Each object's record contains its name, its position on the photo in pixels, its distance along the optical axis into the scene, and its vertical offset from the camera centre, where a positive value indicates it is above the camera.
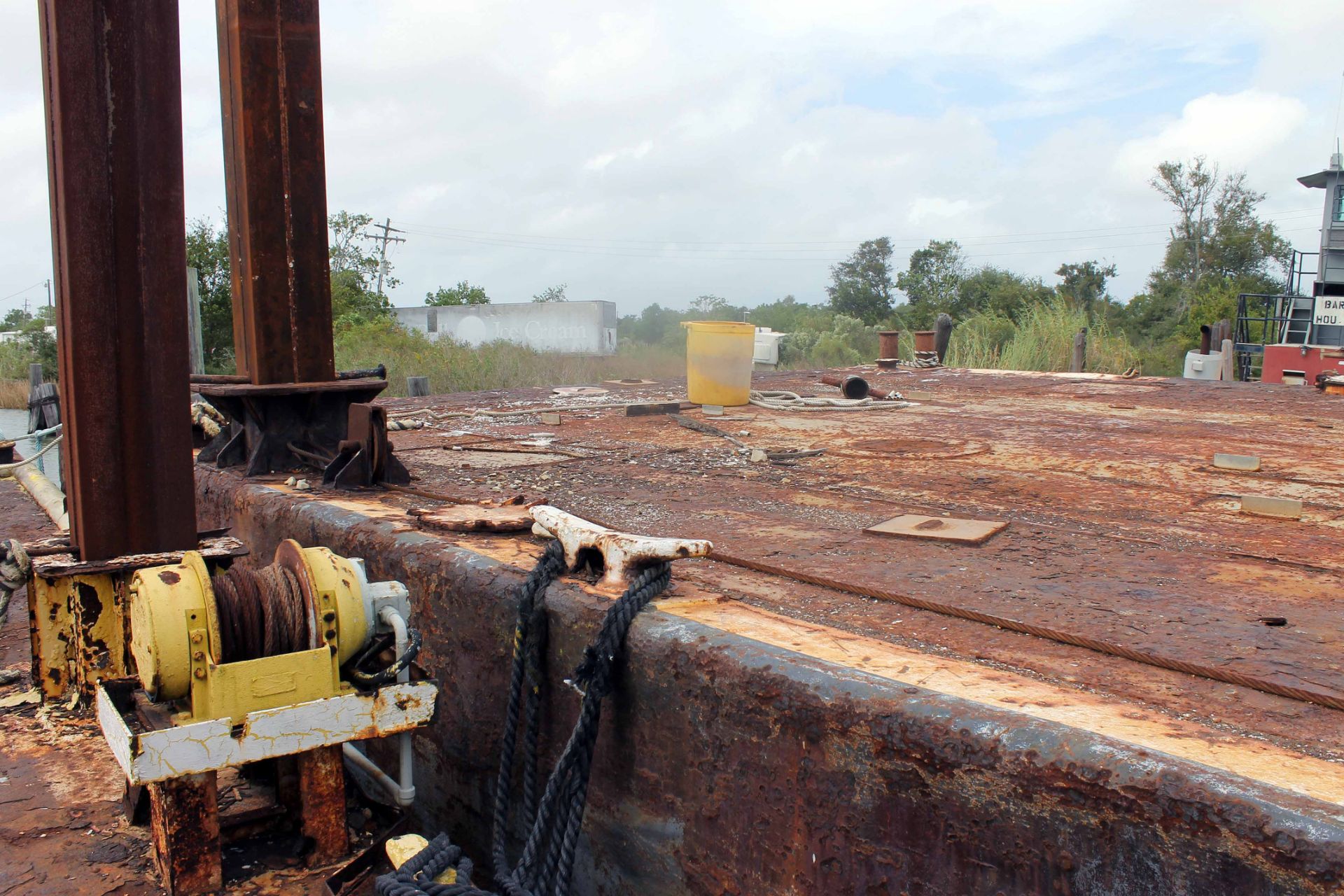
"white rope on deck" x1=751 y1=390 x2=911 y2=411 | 6.86 -0.51
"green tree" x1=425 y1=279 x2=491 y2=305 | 43.44 +1.22
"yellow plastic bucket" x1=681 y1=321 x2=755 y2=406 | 6.79 -0.22
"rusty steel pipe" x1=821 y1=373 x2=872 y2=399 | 7.48 -0.42
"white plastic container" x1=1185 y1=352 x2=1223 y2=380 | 16.89 -0.46
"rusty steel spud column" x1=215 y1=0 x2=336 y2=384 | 3.96 +0.56
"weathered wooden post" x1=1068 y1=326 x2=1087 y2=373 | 13.73 -0.25
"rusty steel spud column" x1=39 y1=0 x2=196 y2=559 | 2.79 +0.15
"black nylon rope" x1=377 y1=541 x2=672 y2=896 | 1.97 -1.01
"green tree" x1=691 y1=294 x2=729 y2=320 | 29.08 +0.62
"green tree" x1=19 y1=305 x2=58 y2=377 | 26.62 -0.77
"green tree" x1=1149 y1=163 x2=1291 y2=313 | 39.69 +4.06
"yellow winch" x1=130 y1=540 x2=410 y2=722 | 2.17 -0.71
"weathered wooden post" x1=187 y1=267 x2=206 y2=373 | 9.95 -0.07
